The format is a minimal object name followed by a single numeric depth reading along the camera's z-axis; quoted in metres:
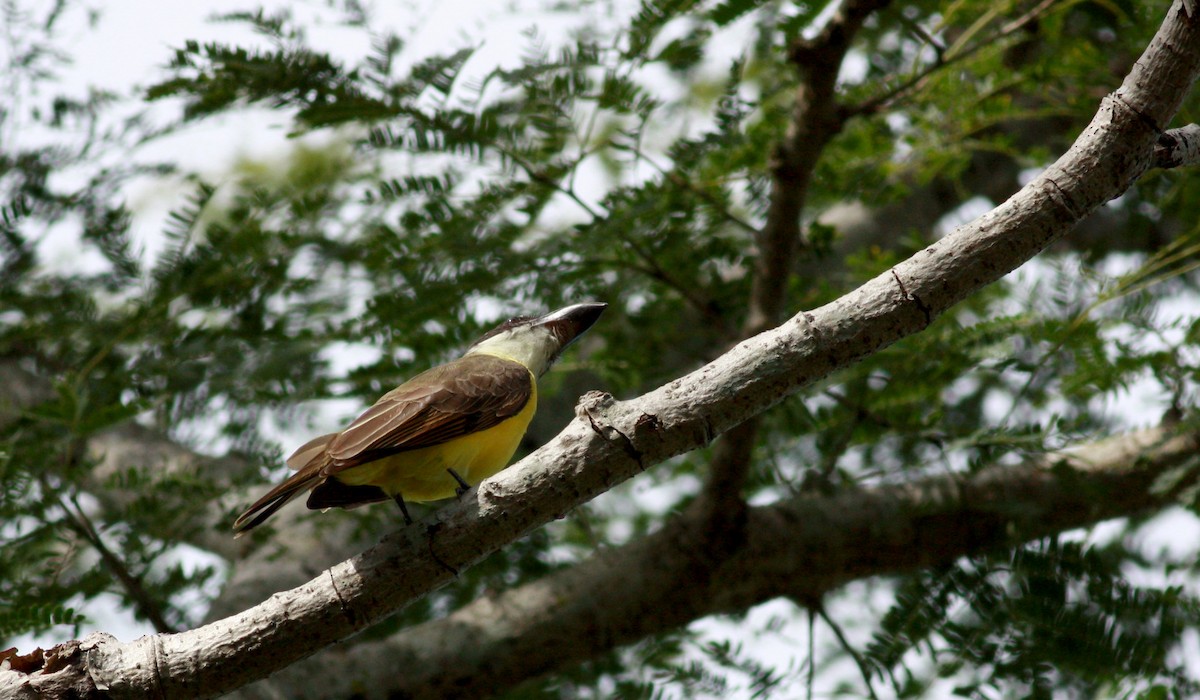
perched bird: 6.50
